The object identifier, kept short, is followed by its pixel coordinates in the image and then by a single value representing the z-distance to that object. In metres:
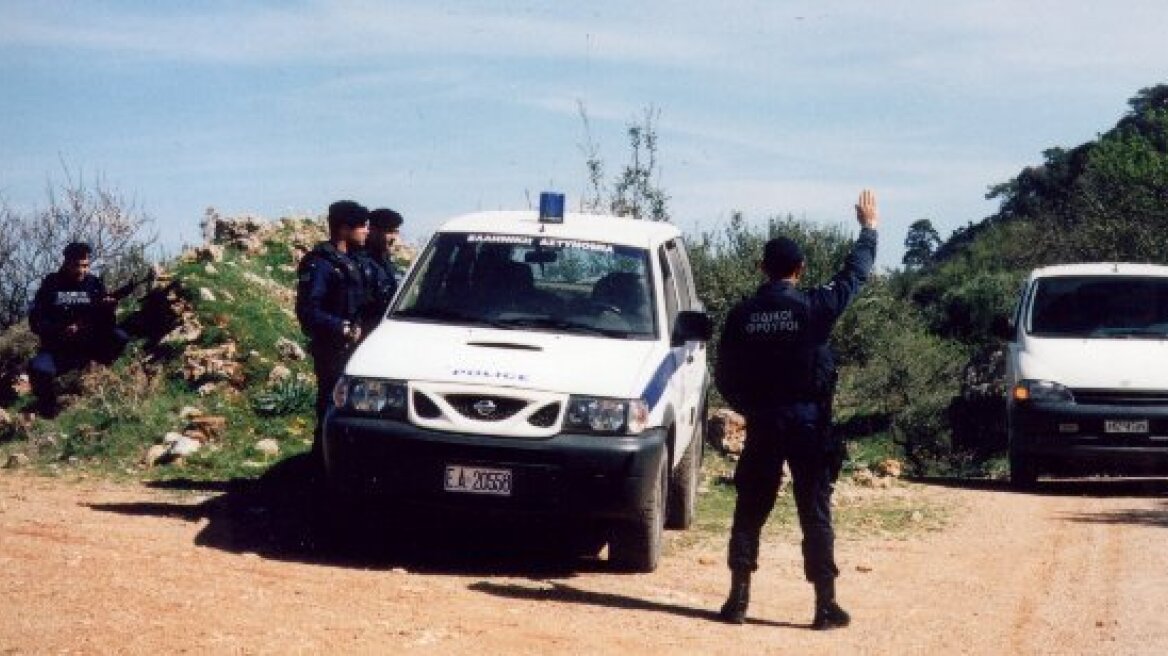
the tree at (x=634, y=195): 21.42
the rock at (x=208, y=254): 17.38
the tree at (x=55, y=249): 29.05
